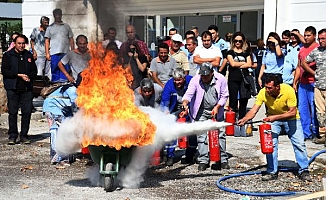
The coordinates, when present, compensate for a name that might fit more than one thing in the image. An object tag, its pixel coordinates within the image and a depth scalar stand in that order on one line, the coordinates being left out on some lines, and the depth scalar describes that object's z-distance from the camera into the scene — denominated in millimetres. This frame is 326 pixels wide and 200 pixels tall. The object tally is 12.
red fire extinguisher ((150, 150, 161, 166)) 8569
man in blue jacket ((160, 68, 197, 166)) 9156
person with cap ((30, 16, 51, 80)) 14738
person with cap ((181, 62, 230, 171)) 8844
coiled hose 7406
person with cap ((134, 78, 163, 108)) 8648
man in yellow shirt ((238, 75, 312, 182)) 8062
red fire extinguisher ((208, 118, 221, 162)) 8734
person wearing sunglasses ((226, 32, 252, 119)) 11445
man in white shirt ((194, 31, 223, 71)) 11202
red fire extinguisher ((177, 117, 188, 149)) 9273
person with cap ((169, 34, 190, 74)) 11023
